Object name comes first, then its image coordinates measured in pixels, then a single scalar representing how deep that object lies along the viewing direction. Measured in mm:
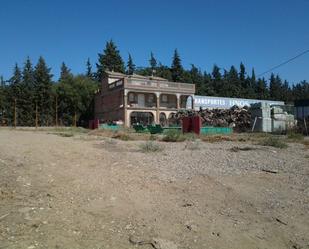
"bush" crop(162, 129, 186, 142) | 11263
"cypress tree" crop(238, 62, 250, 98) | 69714
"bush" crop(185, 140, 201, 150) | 8965
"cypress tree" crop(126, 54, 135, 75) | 58520
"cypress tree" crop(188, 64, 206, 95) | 58742
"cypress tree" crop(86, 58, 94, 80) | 59812
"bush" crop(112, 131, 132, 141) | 11588
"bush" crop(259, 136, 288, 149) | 9784
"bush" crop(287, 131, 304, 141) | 12765
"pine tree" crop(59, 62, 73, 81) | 63713
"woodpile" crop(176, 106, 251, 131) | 23940
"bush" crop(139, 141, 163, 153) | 7955
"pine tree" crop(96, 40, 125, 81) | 52967
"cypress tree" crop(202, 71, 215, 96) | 60784
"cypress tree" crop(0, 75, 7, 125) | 39184
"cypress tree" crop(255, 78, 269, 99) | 74253
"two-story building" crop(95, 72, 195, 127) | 36503
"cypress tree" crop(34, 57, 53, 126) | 42871
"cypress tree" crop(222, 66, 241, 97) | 65472
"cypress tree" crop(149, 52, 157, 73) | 63071
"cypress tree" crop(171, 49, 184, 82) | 56256
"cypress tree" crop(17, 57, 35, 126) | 39582
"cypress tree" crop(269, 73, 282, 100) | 76448
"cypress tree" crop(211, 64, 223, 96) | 65587
